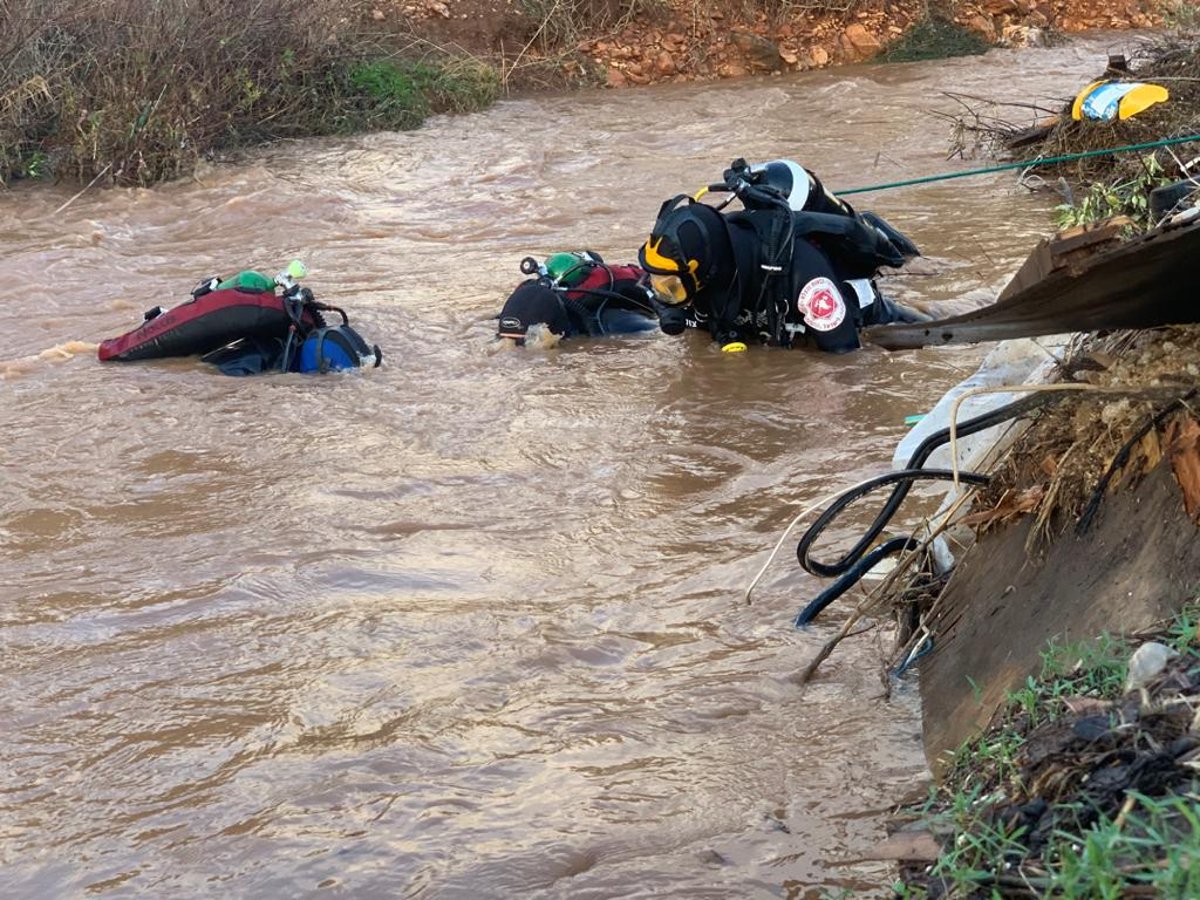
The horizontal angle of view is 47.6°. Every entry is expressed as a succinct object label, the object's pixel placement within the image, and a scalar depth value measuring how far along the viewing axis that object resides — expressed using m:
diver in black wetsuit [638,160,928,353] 5.45
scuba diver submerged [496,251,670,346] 6.57
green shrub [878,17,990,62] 15.43
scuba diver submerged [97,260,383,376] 6.26
